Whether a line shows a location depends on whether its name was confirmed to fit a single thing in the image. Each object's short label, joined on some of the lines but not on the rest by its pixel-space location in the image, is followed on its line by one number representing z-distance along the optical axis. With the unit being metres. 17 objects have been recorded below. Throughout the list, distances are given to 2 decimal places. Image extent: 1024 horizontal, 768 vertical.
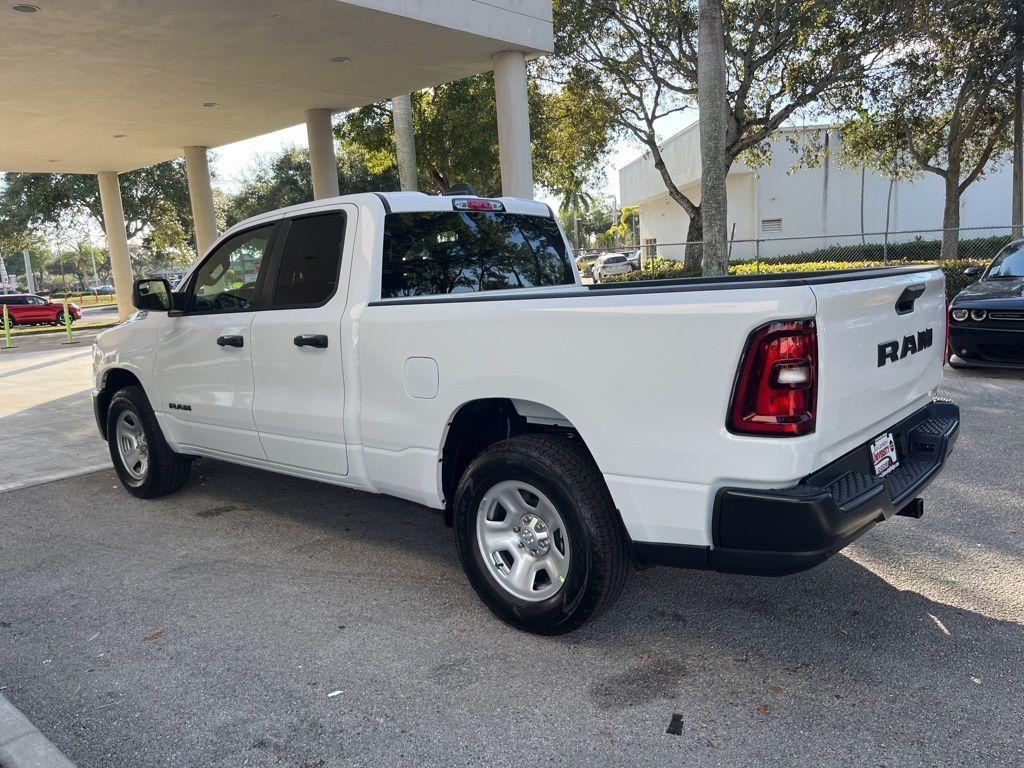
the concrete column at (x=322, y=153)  15.08
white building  34.31
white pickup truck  2.71
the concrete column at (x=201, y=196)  18.59
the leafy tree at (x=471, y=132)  20.34
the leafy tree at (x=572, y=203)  26.07
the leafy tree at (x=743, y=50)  16.89
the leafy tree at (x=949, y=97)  16.64
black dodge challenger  8.52
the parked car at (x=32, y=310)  31.22
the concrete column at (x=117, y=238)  22.17
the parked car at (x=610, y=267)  40.22
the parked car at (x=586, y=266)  48.38
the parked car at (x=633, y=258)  38.45
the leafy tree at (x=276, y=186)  34.22
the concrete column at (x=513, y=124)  11.66
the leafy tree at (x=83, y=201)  28.83
